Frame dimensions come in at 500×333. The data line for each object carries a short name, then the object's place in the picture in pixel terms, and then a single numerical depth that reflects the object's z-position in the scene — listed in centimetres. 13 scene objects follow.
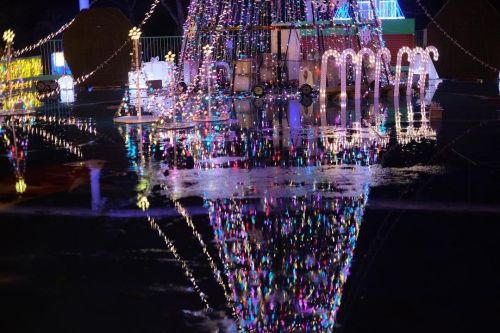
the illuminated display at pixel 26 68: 3166
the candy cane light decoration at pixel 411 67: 2241
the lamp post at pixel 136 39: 1781
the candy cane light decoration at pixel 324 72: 2150
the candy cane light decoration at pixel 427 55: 2305
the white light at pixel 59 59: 3569
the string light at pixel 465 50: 3212
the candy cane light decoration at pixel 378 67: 2181
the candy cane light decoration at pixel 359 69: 2119
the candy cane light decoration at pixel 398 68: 2186
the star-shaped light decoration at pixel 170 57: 2738
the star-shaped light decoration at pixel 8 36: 2099
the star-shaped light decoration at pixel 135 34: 1781
